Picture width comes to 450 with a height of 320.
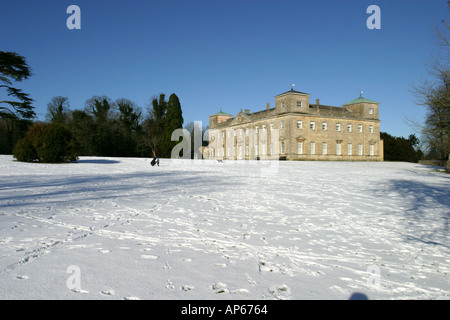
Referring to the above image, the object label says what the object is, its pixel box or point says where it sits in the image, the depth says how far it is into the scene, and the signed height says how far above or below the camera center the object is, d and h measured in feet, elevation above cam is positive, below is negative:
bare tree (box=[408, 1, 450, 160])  55.72 +8.82
